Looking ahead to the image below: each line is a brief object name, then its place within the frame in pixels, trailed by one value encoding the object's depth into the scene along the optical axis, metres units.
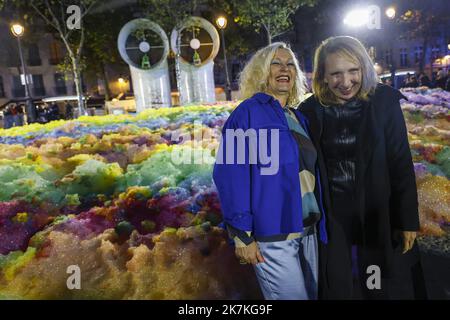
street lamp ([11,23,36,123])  20.85
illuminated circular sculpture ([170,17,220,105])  18.80
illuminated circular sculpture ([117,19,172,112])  16.53
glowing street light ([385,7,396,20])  14.11
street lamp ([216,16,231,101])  21.28
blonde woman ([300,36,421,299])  2.90
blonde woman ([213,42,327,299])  2.53
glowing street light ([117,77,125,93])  45.97
